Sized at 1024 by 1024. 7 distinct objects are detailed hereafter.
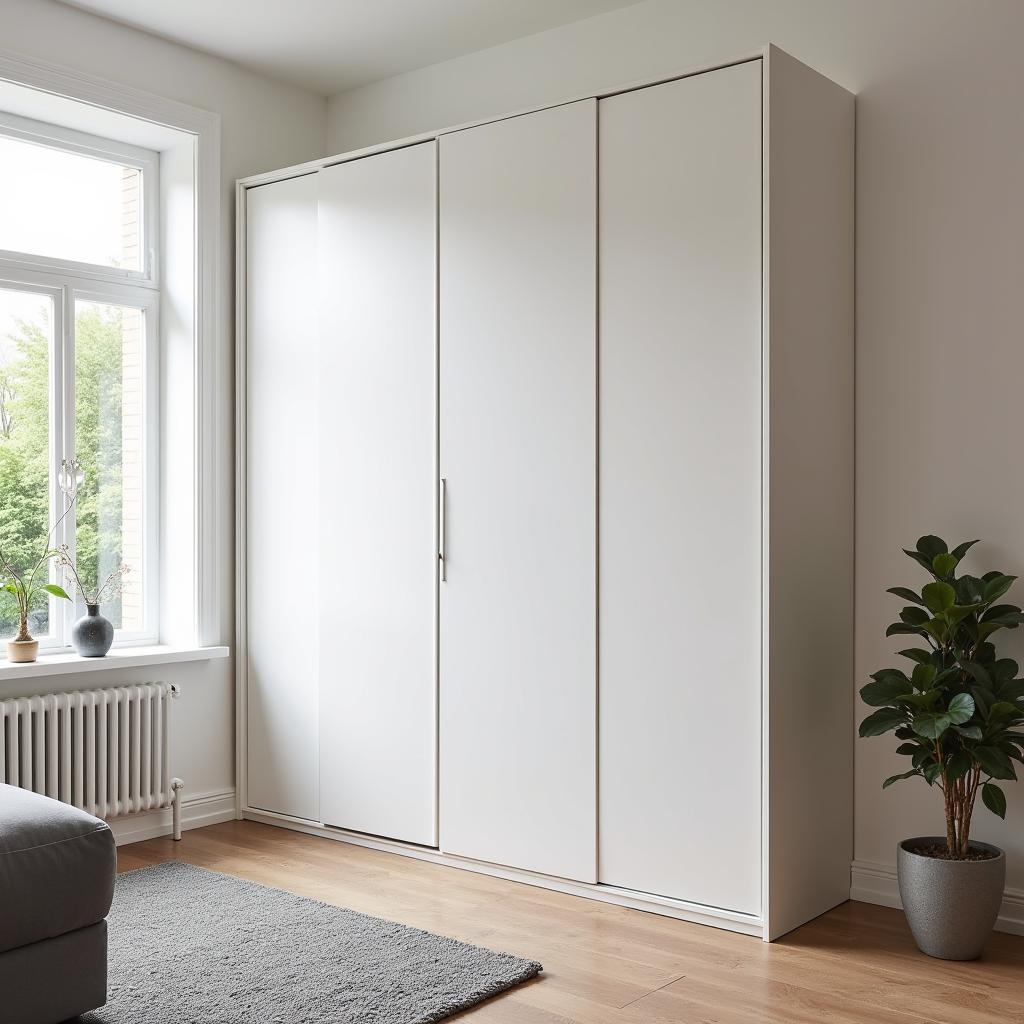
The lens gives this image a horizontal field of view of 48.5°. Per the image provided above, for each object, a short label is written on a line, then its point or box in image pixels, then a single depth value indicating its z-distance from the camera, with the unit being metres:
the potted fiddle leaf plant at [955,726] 2.86
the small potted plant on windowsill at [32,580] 3.78
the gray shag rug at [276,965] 2.57
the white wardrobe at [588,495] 3.10
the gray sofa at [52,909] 2.30
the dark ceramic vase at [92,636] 3.88
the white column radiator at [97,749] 3.68
